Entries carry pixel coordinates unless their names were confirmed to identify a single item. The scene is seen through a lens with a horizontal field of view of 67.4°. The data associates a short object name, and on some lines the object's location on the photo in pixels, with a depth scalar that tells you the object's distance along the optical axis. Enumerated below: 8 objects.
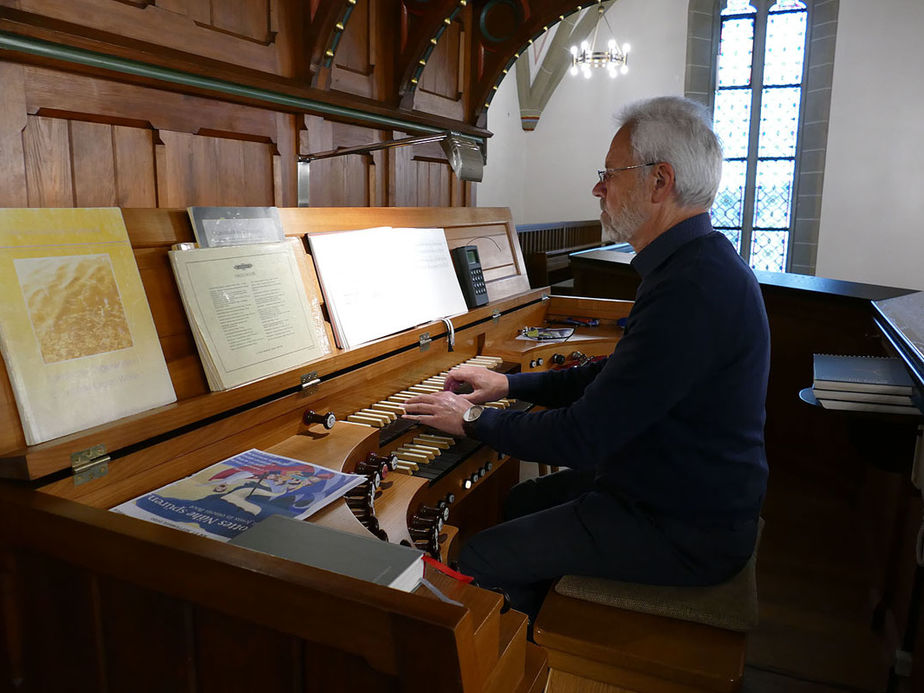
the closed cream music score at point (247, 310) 1.51
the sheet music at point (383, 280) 1.98
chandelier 8.98
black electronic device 2.72
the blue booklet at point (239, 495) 1.18
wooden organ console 0.82
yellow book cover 1.19
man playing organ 1.57
